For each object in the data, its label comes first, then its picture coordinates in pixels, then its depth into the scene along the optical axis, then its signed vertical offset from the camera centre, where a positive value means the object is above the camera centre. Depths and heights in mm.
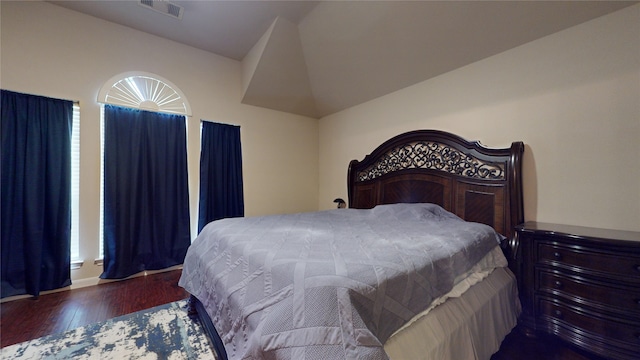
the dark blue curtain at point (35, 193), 2131 -81
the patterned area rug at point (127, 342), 1479 -1080
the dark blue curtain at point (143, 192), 2578 -99
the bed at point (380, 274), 807 -443
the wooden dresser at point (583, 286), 1302 -677
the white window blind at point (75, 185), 2465 -12
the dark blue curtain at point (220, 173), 3178 +128
